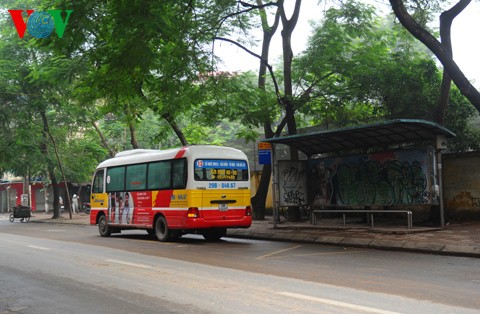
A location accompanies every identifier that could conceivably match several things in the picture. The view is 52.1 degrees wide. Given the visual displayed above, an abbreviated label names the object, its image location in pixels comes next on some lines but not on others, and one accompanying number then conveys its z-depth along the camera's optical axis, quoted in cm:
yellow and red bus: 1488
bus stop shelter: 1395
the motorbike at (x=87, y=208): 3964
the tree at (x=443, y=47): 1202
